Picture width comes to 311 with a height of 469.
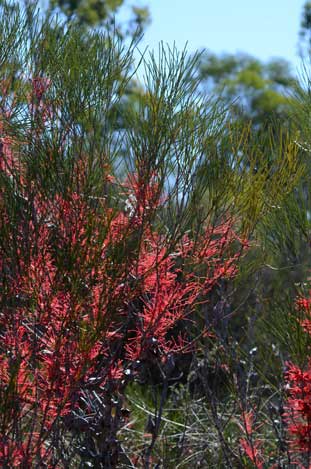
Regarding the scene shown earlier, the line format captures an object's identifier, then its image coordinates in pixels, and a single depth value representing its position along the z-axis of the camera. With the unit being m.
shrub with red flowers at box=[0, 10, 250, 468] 6.32
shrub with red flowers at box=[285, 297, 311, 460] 7.21
